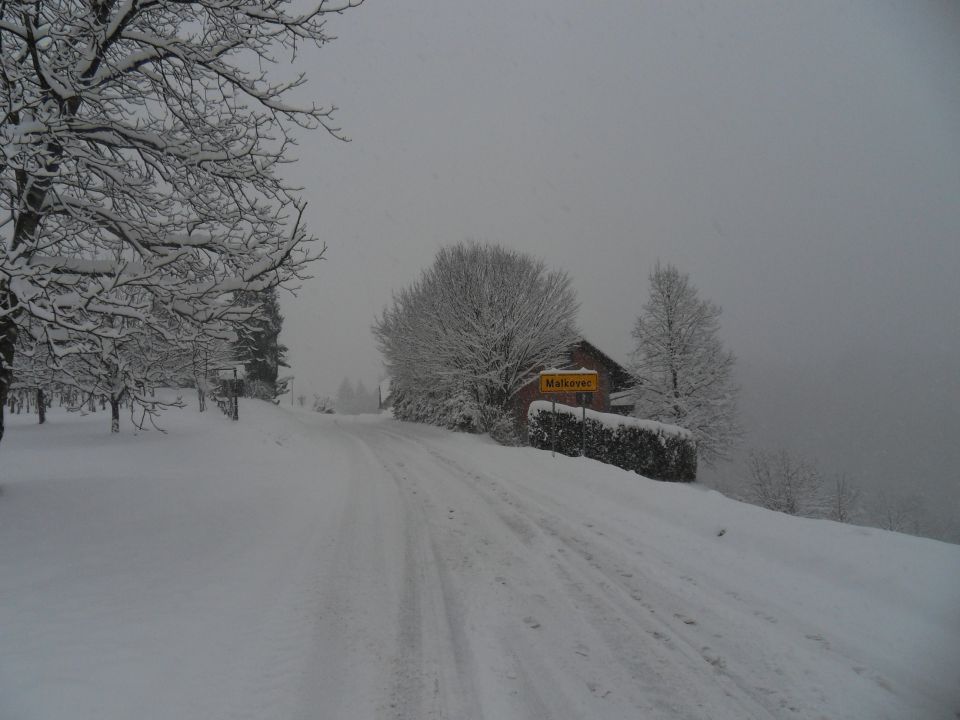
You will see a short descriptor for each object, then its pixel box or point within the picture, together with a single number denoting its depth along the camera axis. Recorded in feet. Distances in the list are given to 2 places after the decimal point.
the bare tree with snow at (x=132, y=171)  14.02
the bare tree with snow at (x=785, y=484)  96.12
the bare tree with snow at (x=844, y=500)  105.24
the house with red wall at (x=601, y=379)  93.30
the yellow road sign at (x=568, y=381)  45.06
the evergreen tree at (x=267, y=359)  124.36
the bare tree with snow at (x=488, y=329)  78.48
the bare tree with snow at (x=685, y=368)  83.51
